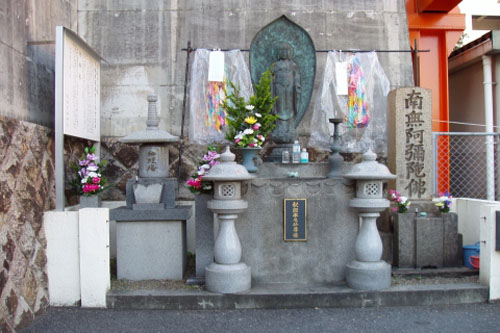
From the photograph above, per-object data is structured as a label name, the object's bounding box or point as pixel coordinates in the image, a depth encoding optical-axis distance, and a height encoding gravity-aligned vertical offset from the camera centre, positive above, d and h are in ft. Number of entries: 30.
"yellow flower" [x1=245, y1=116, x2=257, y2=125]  20.01 +2.42
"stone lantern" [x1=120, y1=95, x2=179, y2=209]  20.21 +0.13
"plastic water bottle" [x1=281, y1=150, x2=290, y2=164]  22.13 +0.77
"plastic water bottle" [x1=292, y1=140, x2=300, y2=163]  21.99 +0.91
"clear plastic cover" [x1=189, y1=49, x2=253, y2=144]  26.13 +4.77
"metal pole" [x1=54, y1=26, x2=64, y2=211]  18.49 +2.37
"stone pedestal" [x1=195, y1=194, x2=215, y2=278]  19.42 -2.68
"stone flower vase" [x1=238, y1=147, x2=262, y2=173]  20.12 +0.59
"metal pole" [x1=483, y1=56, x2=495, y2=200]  31.83 +5.69
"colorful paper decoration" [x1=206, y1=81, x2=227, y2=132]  26.07 +4.07
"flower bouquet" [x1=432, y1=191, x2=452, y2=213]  21.21 -1.63
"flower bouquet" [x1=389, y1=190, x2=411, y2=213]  20.85 -1.49
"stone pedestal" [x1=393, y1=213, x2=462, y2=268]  20.70 -3.40
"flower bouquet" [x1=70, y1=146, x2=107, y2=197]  20.17 -0.13
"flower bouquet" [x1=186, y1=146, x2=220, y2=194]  19.12 -0.04
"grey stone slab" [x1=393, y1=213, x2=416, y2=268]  20.72 -3.31
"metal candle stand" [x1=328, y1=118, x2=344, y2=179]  20.82 +0.42
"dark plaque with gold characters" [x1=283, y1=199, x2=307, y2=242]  18.88 -2.04
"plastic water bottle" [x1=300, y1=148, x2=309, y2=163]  22.04 +0.76
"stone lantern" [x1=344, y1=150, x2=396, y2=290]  17.69 -2.37
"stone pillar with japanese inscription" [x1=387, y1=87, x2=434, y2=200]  21.94 +1.32
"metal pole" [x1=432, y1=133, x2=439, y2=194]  23.66 +0.86
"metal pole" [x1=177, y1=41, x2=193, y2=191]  26.06 +3.77
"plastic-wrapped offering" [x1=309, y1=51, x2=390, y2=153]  26.48 +4.53
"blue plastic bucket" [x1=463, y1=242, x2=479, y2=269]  20.74 -3.91
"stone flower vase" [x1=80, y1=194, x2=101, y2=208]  20.13 -1.24
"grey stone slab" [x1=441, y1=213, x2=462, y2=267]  20.83 -3.44
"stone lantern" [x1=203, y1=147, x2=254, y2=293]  17.30 -2.44
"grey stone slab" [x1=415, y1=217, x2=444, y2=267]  20.68 -3.40
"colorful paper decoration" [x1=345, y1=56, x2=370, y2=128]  26.43 +4.46
